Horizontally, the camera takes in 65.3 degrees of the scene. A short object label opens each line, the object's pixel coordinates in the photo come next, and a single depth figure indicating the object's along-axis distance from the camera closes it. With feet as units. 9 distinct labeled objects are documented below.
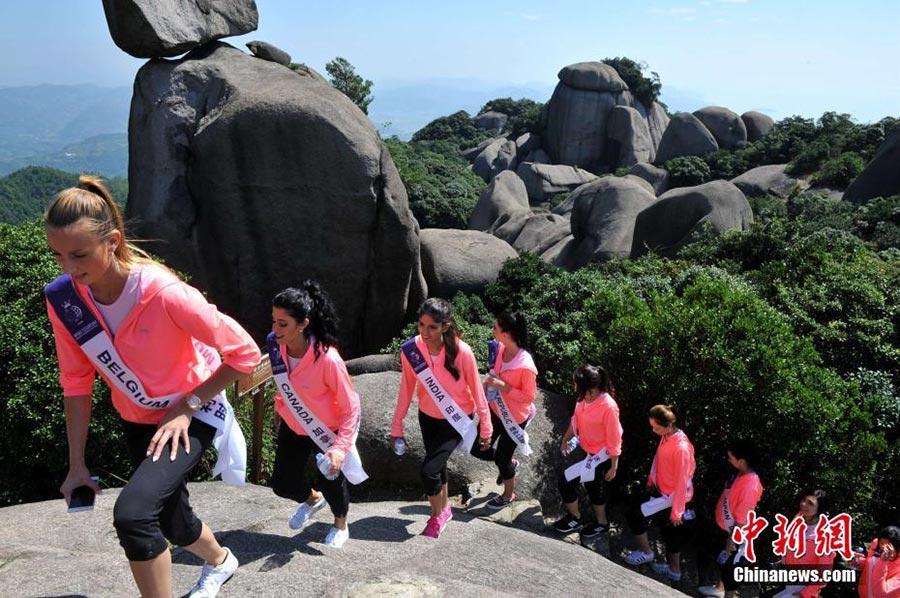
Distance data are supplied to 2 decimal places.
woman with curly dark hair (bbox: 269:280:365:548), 15.15
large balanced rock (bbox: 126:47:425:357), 47.14
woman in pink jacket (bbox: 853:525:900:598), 20.25
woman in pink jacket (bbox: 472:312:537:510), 20.67
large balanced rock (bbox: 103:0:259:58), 47.26
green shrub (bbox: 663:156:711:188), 127.75
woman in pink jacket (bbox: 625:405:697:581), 20.16
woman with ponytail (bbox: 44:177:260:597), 10.42
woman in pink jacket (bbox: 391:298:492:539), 18.08
